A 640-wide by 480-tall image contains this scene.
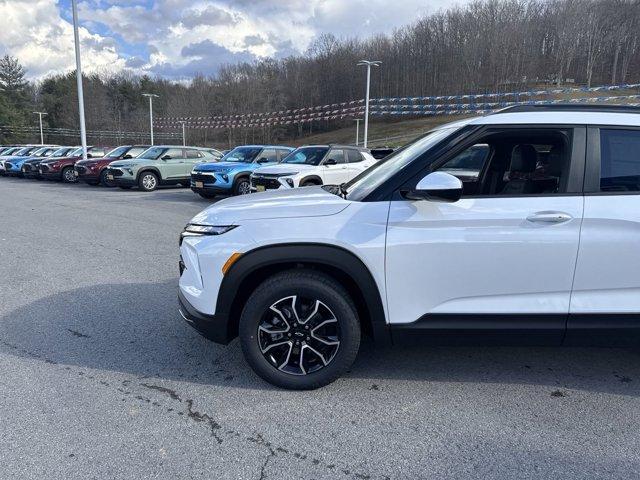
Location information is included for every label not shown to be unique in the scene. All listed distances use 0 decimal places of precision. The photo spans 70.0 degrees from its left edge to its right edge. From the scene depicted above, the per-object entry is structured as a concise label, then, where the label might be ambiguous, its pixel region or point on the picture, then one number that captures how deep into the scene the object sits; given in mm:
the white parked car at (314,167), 10711
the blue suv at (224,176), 13062
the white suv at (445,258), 2838
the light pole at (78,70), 21698
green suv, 15938
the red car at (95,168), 17562
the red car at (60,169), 19423
